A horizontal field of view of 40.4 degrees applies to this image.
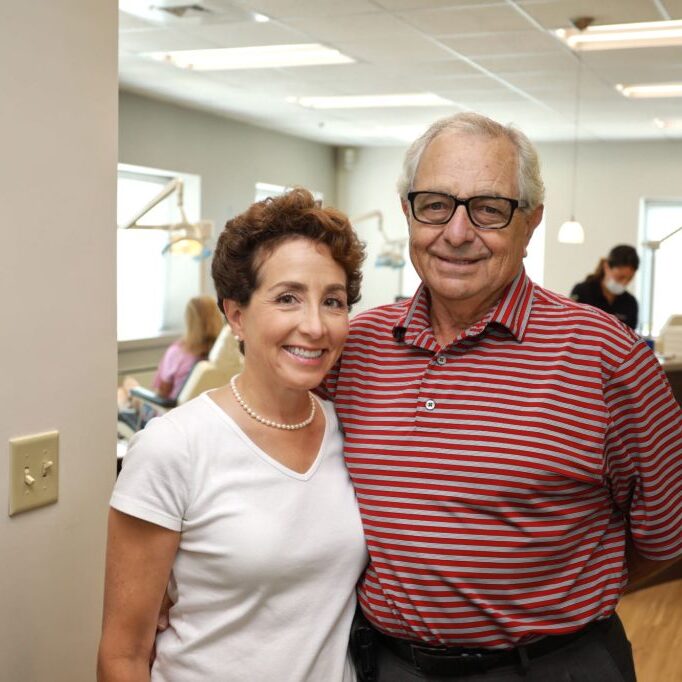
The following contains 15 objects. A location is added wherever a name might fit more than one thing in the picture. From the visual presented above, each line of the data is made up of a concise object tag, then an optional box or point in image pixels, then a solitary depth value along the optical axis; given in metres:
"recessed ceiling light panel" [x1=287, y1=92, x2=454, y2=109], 7.17
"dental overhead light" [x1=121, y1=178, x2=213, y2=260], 4.76
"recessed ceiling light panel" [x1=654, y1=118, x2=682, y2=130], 7.96
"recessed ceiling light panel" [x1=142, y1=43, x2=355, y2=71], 5.57
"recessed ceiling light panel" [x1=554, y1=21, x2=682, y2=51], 4.86
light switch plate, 1.40
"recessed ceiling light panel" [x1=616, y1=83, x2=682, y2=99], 6.46
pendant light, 4.56
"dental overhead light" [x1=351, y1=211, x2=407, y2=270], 7.25
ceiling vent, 4.43
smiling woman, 1.33
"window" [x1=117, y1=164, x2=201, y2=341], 7.52
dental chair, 4.25
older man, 1.39
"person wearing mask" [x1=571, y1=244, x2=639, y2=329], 6.59
